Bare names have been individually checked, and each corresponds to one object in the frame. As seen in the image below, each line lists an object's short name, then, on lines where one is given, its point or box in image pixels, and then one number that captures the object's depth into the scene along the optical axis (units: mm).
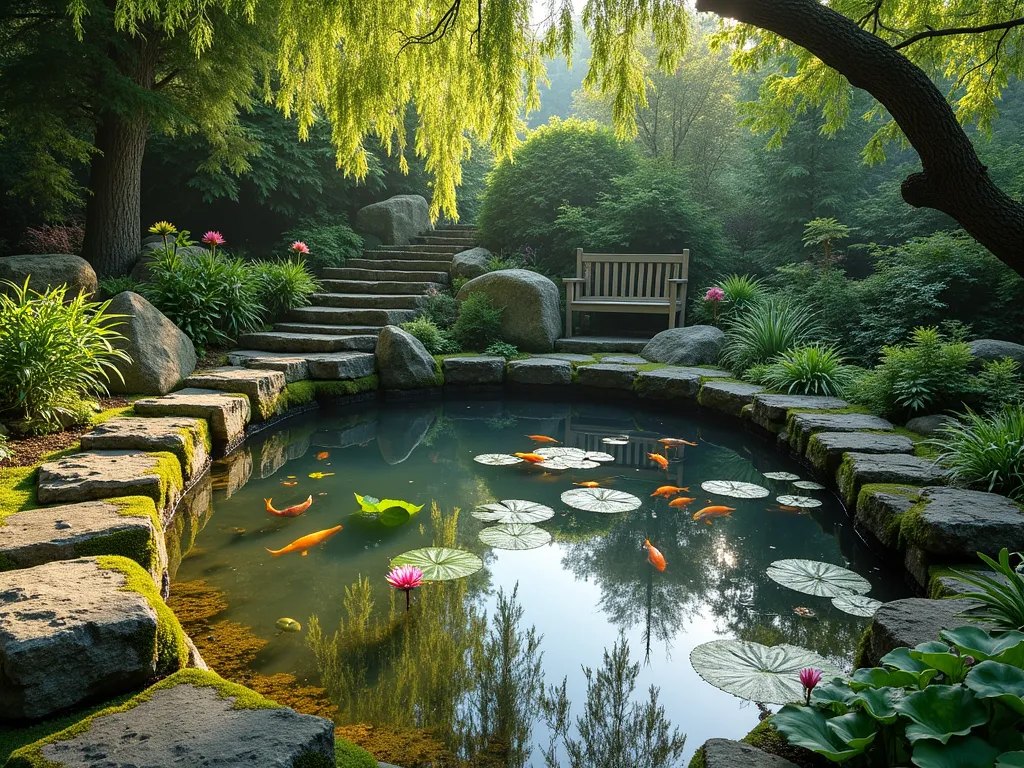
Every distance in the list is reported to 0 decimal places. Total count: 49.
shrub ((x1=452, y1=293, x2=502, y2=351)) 8109
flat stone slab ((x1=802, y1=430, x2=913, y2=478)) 4117
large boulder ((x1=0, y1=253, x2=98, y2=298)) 5770
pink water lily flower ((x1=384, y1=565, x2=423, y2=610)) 2592
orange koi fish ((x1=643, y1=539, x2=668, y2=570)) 3197
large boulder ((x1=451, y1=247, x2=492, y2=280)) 9930
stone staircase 7199
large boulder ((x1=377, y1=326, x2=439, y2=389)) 6934
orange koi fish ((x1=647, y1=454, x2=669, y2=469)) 4789
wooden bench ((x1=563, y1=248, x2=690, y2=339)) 8344
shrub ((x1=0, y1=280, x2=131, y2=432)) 3896
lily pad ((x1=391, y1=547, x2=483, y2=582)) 2980
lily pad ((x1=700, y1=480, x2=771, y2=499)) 4133
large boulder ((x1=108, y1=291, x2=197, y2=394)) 5141
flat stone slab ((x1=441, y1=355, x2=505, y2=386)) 7223
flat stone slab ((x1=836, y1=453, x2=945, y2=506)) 3549
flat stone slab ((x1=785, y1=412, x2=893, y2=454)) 4641
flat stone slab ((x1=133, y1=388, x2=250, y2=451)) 4574
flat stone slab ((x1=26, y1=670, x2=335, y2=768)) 1322
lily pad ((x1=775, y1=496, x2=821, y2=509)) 3979
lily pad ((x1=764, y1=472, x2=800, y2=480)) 4469
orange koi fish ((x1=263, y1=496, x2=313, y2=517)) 3730
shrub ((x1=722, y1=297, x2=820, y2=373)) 6809
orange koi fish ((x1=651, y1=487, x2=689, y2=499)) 4145
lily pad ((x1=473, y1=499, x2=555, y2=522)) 3707
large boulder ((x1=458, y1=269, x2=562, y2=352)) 8219
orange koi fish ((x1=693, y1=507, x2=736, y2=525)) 3828
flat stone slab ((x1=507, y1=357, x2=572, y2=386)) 7180
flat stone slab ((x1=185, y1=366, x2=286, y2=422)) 5375
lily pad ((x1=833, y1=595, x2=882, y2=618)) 2721
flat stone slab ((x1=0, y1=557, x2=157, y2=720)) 1597
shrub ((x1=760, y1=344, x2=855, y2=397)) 5859
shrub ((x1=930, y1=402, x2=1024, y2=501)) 3244
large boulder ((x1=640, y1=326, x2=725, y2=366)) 7436
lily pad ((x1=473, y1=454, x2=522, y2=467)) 4750
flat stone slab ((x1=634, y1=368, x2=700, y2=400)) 6492
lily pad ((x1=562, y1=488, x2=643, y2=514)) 3833
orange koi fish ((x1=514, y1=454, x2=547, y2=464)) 4771
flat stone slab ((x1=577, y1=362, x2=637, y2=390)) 6957
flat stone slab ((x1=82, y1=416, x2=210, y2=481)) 3732
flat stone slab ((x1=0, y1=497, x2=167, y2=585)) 2271
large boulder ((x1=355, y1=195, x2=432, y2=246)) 11734
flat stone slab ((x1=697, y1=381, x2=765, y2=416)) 5910
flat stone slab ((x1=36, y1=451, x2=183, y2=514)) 2932
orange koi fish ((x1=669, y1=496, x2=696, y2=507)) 3967
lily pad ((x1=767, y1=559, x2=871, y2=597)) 2924
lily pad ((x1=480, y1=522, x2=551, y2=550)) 3397
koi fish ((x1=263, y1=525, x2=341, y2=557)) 3264
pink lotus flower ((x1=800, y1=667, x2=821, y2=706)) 1574
